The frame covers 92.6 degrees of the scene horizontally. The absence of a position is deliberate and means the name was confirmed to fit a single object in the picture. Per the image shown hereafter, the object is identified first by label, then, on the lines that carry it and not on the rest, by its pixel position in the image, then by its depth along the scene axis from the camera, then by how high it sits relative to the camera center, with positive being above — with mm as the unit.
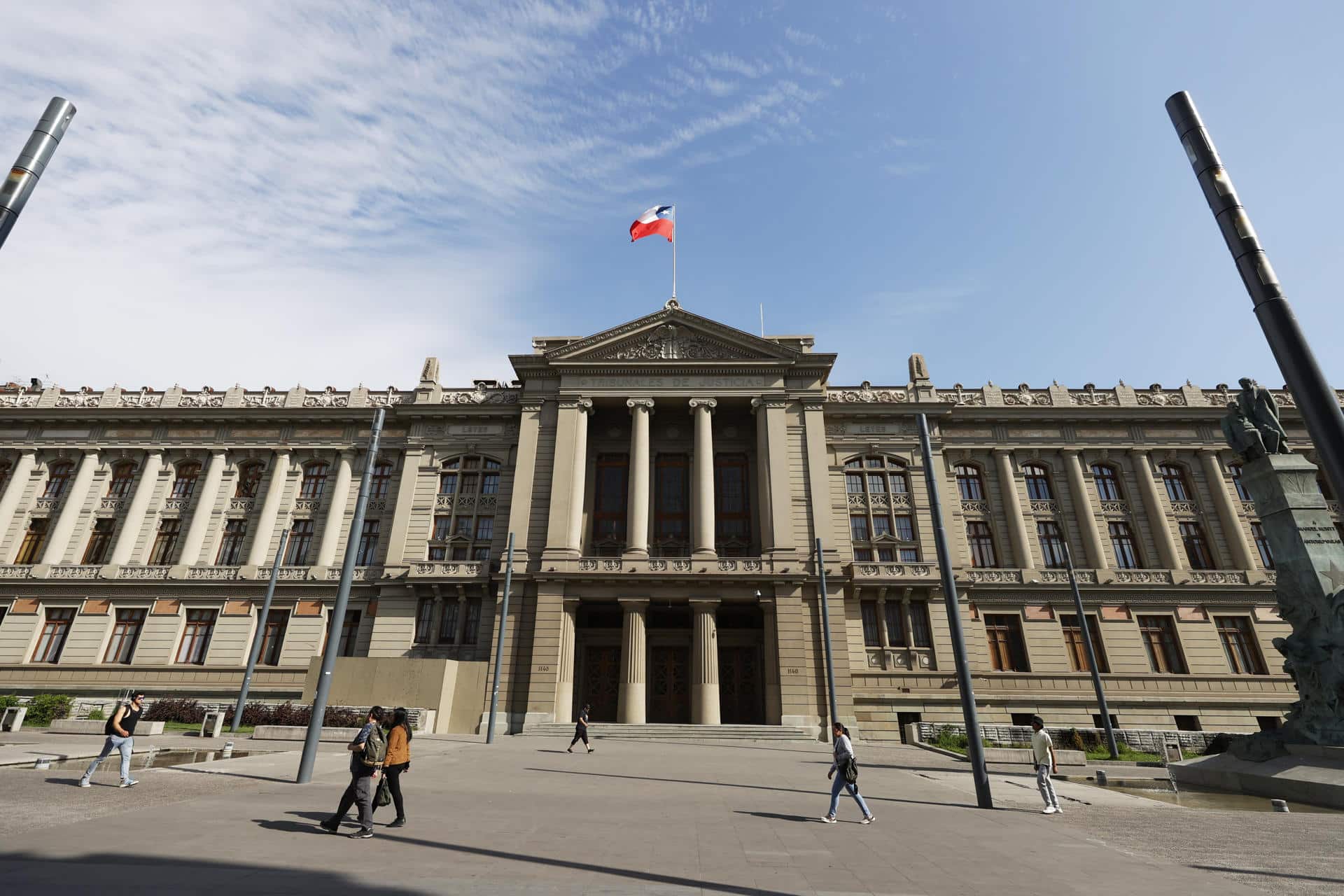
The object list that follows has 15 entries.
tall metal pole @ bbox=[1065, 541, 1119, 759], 24812 +1091
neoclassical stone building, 32938 +8859
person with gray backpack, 8898 -987
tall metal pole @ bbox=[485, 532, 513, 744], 26516 +2165
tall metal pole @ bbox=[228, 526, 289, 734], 25625 +1994
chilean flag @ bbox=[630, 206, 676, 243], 37062 +25877
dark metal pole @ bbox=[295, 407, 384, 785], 13438 +1292
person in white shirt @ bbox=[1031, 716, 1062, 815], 12609 -1102
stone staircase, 28203 -1290
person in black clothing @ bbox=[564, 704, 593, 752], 23531 -975
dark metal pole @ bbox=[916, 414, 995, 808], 13258 +1097
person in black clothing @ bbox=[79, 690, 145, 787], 11977 -622
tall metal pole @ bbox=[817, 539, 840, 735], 27688 +2817
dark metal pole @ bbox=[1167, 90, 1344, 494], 5449 +3717
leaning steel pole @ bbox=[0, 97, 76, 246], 7891 +6455
